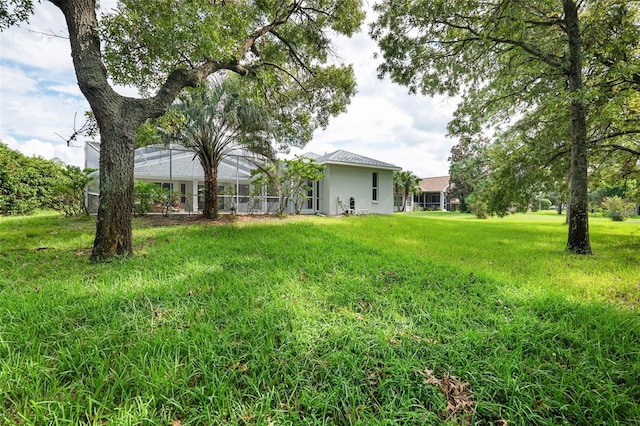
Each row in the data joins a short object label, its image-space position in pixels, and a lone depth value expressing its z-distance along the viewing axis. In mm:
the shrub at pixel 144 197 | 11648
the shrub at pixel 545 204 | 38244
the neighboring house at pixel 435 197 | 37312
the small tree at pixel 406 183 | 31420
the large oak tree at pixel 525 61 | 5842
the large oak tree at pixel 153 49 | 4707
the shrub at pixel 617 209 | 19355
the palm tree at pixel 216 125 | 10102
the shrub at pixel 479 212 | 19688
